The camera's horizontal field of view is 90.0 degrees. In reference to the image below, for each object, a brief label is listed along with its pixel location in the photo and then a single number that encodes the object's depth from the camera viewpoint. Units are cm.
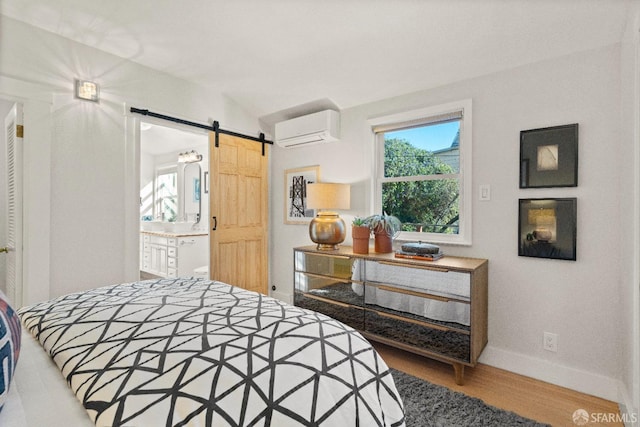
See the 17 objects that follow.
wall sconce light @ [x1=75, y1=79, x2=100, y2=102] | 250
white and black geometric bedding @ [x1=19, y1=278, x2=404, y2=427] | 80
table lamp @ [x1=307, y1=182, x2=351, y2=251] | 305
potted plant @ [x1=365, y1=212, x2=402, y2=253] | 274
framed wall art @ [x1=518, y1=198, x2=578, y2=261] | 215
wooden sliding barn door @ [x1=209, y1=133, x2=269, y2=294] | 346
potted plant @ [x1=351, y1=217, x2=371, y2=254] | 278
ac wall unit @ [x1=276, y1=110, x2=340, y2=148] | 329
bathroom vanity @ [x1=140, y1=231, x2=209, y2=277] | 441
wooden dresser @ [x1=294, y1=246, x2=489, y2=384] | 219
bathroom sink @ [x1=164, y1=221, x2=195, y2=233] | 480
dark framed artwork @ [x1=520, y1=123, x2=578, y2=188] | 215
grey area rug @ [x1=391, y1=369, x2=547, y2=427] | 177
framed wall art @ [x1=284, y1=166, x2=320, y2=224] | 367
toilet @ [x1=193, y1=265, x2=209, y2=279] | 412
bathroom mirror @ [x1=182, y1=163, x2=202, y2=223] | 513
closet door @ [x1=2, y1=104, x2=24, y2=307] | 231
